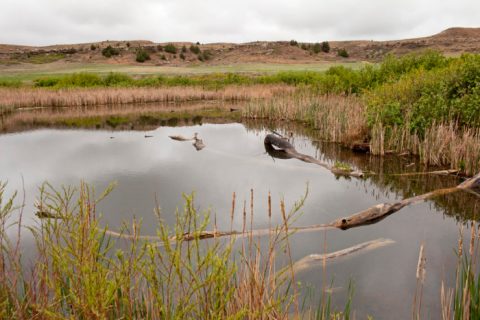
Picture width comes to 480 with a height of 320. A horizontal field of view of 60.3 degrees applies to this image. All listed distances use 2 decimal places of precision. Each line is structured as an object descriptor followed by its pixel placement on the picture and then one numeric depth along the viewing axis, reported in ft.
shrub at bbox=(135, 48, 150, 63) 213.87
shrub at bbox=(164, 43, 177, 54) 231.09
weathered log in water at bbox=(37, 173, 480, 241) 20.06
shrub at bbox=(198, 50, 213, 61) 226.38
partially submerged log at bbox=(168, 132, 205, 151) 43.93
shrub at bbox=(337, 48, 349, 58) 232.12
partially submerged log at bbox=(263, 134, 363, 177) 32.63
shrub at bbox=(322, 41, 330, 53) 243.15
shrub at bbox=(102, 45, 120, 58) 216.04
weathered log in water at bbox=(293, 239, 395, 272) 17.67
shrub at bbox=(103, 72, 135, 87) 111.73
